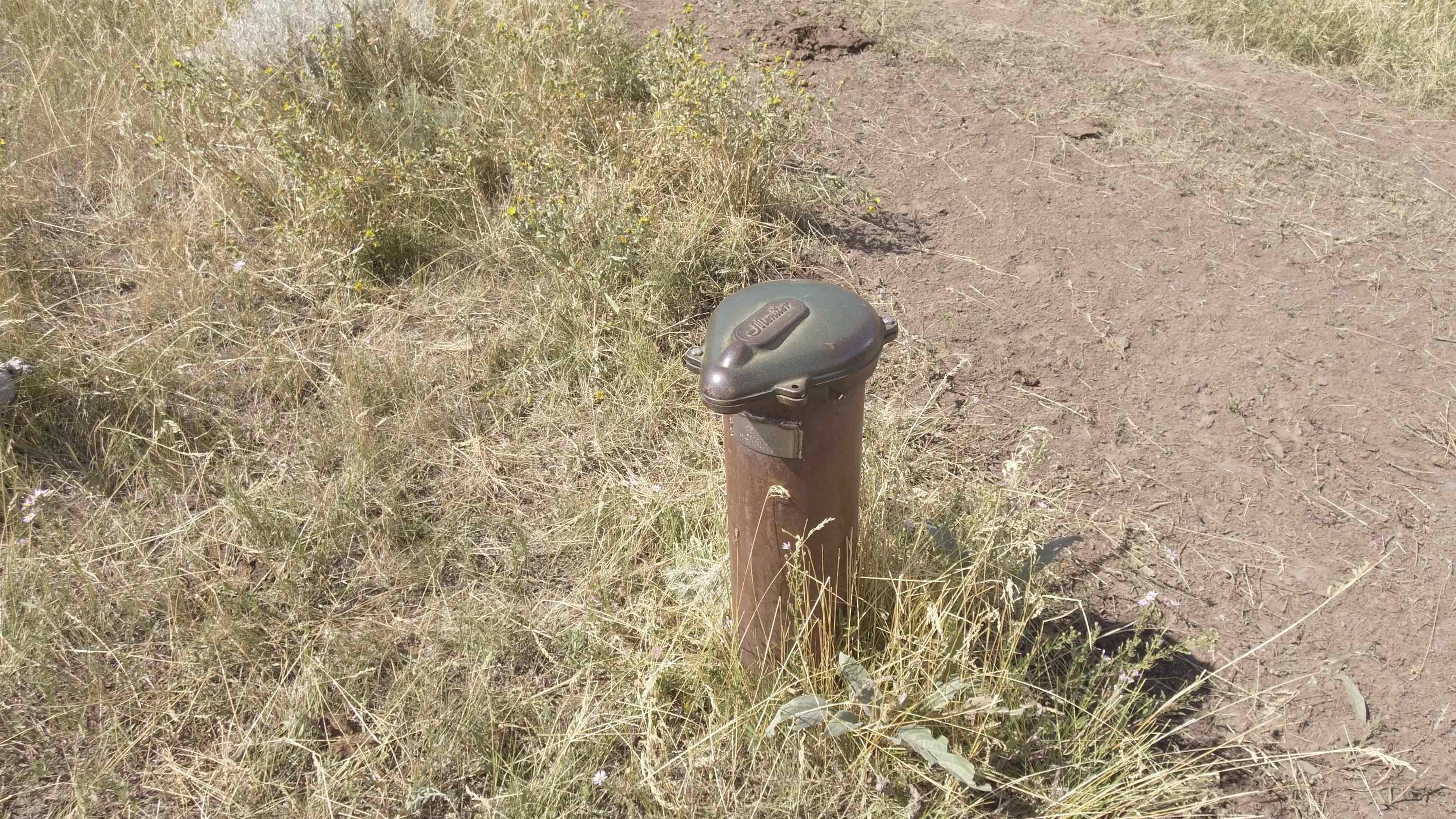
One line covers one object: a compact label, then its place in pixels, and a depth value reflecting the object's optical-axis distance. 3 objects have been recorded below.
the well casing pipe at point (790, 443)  1.60
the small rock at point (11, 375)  2.79
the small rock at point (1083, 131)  4.32
